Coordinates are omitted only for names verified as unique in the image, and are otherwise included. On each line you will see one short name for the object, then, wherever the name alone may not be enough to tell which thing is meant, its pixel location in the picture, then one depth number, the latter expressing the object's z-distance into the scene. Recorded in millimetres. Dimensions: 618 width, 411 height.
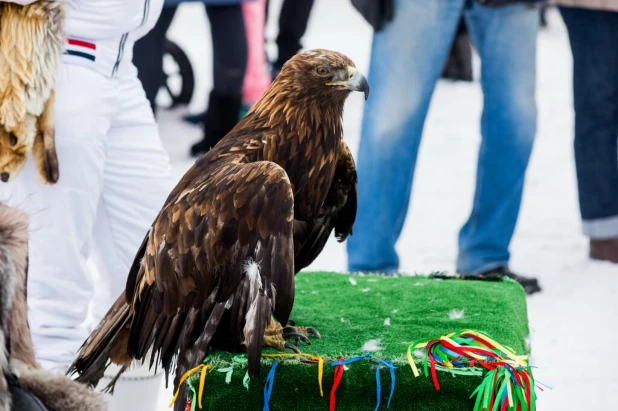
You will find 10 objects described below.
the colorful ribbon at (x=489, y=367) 4605
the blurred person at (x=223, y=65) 12000
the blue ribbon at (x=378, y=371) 4703
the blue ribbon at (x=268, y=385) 4738
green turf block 4742
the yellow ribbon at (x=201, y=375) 4703
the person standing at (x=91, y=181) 5809
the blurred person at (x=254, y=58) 14602
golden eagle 4660
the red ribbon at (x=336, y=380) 4734
